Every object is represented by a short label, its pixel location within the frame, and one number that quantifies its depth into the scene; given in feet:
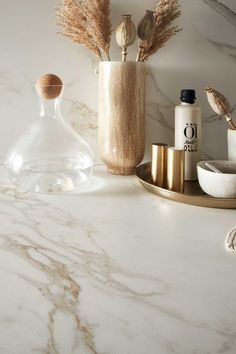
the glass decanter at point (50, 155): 2.95
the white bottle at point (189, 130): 3.05
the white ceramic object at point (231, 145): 2.95
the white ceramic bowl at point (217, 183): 2.60
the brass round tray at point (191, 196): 2.60
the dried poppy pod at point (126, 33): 3.01
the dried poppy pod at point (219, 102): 2.91
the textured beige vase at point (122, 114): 3.07
